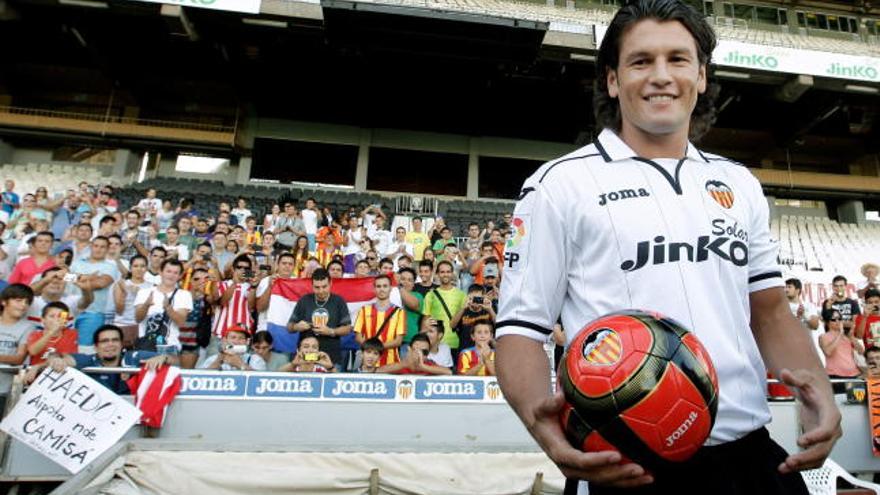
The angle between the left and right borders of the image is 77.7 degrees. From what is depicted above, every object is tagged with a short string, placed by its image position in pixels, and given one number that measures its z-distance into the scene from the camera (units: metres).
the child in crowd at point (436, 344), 6.59
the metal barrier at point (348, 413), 5.28
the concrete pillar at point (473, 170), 22.67
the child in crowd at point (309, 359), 5.84
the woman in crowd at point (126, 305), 6.42
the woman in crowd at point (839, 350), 7.02
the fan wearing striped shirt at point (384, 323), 6.57
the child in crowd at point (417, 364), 6.03
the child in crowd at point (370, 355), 6.16
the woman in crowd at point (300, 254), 9.04
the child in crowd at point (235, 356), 5.91
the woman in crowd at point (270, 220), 11.52
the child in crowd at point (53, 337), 5.37
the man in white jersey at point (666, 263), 1.22
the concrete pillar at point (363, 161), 22.31
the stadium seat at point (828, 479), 4.97
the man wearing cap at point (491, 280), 7.42
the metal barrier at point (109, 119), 21.36
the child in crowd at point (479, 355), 6.25
